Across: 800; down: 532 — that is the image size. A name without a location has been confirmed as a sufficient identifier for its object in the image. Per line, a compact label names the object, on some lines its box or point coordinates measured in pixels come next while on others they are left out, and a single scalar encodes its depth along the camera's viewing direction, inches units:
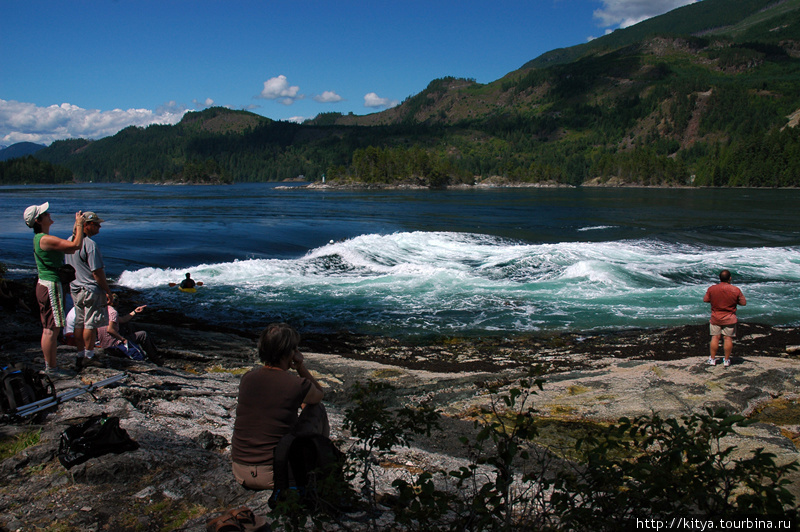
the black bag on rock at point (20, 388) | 203.5
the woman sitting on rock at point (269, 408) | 157.6
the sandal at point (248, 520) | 142.4
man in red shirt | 360.8
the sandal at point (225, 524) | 139.7
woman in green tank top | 261.9
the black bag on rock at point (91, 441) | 174.6
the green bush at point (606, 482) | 98.4
